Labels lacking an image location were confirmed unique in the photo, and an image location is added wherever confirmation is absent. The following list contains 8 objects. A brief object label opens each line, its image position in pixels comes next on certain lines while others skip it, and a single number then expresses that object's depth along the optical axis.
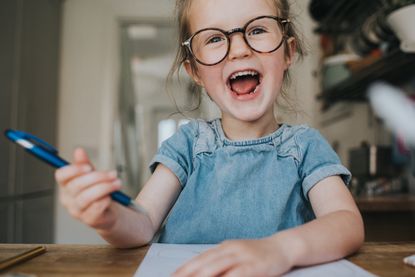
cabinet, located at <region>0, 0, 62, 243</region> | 1.93
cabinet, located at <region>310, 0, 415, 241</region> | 1.44
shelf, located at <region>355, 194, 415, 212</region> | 1.43
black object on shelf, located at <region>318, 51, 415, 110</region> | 1.42
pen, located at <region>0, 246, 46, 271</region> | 0.45
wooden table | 0.43
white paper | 0.43
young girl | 0.70
